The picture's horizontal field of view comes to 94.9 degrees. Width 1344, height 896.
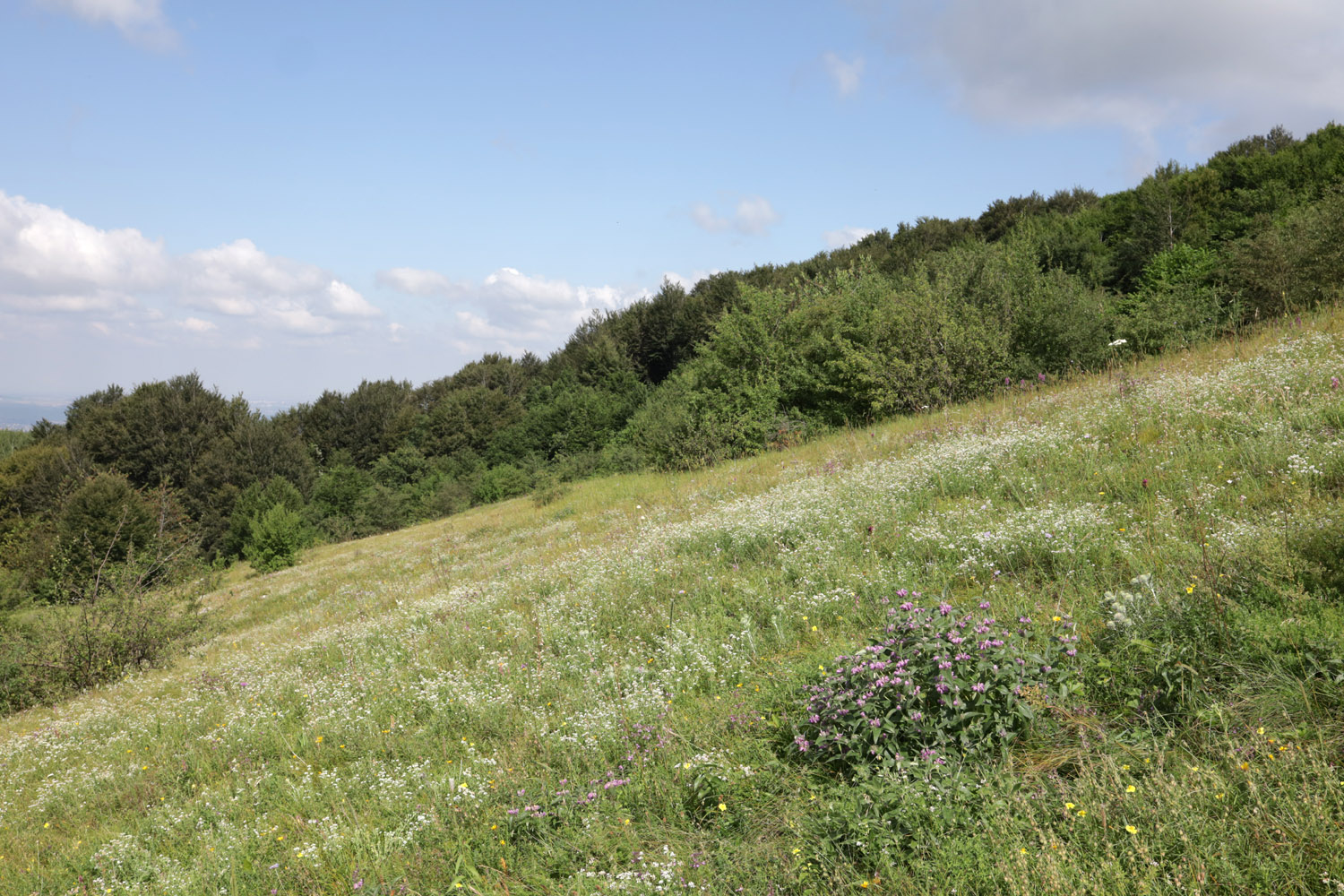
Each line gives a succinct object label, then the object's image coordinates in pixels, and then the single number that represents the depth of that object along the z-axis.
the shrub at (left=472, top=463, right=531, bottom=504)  40.88
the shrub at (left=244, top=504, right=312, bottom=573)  29.80
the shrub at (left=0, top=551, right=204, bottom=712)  10.68
